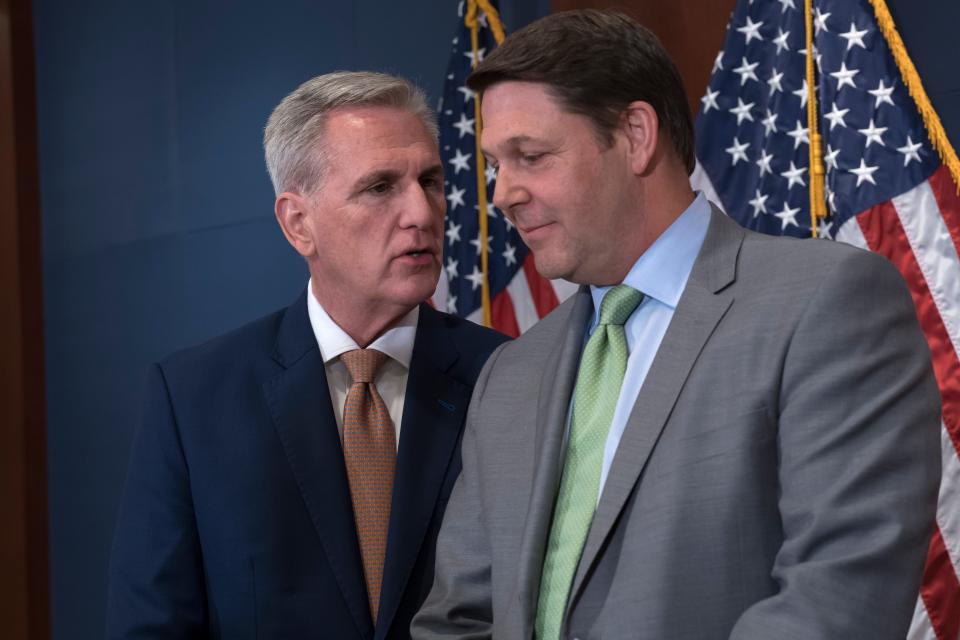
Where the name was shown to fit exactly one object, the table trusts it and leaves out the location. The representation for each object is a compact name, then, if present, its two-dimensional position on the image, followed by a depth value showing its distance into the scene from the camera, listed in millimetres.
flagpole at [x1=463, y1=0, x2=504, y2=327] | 3605
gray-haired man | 1965
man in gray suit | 1298
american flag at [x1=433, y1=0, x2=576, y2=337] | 3592
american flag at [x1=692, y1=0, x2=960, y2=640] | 2686
